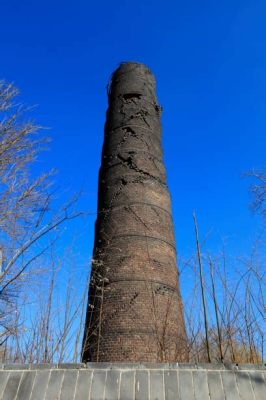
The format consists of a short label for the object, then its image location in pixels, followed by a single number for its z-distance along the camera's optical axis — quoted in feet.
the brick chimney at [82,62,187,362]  23.34
